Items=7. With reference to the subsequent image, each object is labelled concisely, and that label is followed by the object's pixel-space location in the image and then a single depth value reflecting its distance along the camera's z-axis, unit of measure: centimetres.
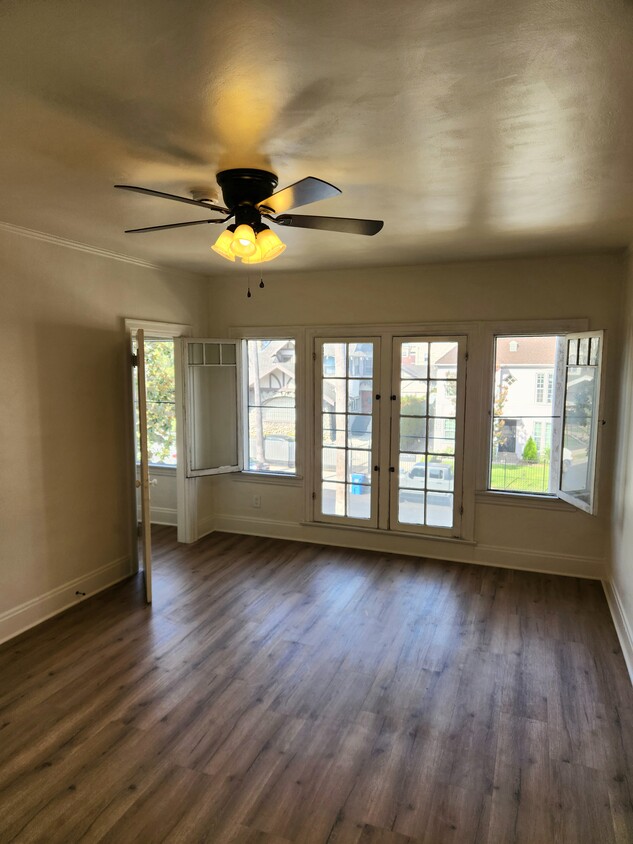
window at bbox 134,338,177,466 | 618
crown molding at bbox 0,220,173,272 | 337
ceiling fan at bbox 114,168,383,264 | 223
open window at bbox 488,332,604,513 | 411
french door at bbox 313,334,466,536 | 473
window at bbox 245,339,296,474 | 532
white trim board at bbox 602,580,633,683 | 315
